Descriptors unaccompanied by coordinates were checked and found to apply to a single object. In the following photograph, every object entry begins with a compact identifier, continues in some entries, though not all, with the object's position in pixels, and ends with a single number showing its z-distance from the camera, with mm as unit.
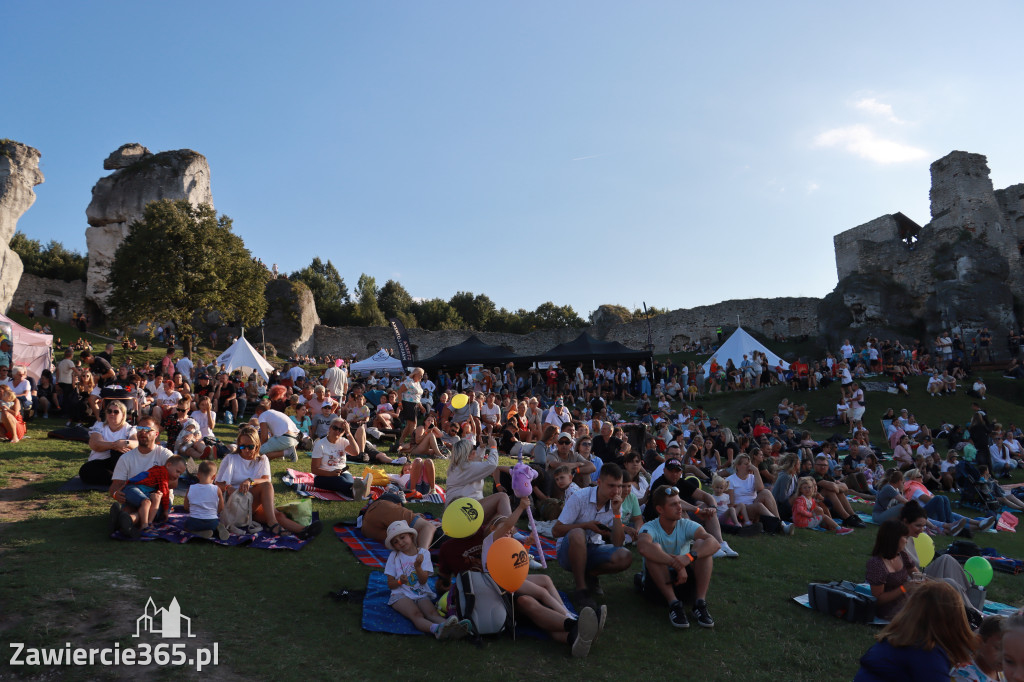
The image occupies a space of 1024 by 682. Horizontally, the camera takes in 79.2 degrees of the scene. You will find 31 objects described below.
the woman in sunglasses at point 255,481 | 6664
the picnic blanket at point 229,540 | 6125
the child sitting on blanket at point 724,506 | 8023
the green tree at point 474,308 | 65062
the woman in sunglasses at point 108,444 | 7496
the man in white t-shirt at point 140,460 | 6660
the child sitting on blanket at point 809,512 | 8609
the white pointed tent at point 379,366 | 28625
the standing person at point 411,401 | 12712
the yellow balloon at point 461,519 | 5000
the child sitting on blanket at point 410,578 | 4715
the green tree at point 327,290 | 60438
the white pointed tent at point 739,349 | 23500
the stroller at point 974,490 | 11078
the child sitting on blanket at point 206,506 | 6238
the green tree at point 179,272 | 29281
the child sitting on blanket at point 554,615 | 4344
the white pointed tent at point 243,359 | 20141
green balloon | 5613
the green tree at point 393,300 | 65938
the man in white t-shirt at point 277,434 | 10297
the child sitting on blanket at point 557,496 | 7293
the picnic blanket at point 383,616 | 4617
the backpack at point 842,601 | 5191
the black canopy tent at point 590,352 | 23891
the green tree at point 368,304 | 60312
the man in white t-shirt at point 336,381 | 15172
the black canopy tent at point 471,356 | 24078
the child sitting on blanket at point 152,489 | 6246
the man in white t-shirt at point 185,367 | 16422
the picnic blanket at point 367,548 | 6031
